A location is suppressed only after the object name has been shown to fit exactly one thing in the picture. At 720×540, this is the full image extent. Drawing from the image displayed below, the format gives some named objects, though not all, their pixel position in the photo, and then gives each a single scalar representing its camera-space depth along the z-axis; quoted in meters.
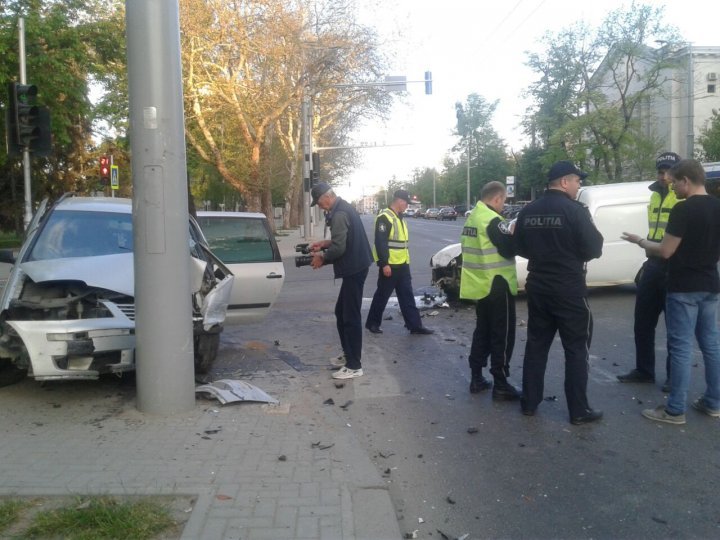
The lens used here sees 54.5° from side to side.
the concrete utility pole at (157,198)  5.17
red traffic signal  19.48
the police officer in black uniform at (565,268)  5.16
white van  11.16
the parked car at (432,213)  83.68
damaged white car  5.49
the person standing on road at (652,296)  6.21
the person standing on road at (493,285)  5.91
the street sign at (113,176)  19.11
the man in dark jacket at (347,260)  6.55
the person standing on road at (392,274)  9.08
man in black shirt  5.07
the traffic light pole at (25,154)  13.55
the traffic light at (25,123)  11.59
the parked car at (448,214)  74.50
